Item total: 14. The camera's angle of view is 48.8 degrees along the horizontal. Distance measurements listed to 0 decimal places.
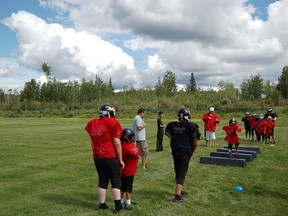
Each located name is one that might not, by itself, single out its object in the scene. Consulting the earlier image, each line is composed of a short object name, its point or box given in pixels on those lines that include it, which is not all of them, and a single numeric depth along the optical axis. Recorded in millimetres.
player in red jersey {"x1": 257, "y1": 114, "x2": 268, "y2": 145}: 18484
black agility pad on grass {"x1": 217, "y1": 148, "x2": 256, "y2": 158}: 13360
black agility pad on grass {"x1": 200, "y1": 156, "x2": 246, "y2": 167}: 11500
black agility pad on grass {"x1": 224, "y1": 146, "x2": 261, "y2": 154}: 14921
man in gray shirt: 11133
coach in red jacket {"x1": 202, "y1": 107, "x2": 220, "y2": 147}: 17172
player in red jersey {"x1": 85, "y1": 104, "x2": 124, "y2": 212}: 6367
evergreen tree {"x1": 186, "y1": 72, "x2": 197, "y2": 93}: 105975
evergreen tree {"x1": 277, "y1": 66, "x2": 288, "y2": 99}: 70688
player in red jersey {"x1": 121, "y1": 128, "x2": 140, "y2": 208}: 7078
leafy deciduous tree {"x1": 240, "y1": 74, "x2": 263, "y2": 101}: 67562
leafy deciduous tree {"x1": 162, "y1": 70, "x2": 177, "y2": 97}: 82062
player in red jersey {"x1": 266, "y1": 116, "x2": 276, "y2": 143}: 18453
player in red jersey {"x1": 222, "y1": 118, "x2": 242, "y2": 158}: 13102
